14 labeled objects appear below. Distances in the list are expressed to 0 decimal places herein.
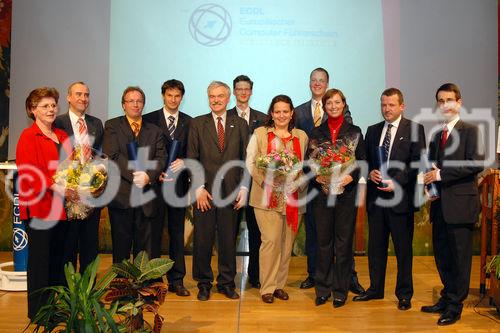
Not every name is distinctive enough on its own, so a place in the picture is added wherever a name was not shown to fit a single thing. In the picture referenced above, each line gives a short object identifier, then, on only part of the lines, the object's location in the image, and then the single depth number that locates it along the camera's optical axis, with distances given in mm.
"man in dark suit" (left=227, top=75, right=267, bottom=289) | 5117
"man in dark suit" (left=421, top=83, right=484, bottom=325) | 4113
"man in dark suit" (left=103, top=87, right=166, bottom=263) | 4496
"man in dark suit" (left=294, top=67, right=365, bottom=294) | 5152
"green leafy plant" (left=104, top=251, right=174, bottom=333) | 3416
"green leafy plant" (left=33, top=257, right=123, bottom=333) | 3162
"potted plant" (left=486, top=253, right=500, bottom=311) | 4117
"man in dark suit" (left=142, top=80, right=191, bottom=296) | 4793
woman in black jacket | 4469
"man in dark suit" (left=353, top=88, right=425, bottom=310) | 4457
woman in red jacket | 3896
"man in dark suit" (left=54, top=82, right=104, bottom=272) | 4715
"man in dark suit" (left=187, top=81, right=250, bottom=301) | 4664
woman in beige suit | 4520
